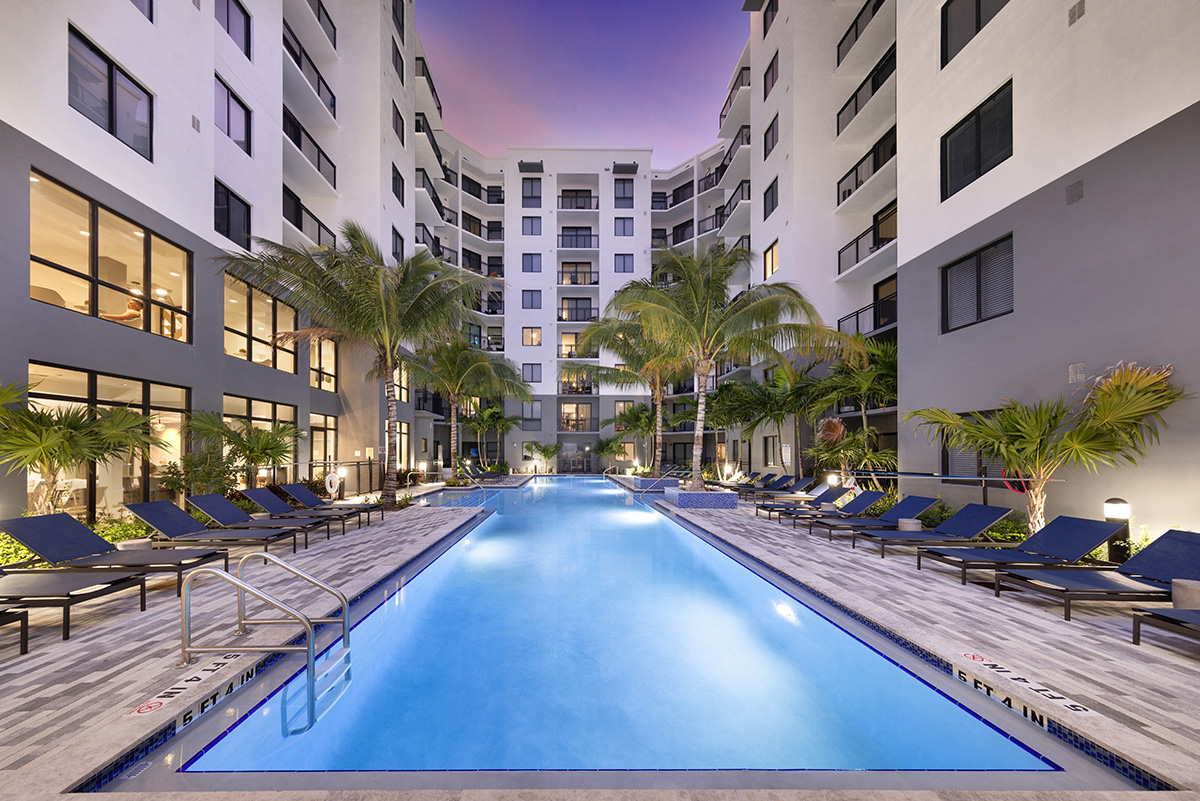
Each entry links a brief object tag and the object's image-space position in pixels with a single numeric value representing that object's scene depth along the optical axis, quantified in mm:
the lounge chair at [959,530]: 7113
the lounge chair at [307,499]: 10969
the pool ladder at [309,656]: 3424
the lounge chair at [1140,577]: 4590
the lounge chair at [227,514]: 8055
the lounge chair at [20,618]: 3879
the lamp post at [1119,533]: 6203
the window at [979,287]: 9539
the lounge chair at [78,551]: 5164
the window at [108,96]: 8328
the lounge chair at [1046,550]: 5570
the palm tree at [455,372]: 21250
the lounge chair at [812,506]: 11008
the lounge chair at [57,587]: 4184
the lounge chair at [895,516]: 8805
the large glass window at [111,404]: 7938
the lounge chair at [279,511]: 9694
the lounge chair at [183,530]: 6879
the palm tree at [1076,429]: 6523
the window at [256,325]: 13039
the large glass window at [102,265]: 7895
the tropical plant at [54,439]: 6305
